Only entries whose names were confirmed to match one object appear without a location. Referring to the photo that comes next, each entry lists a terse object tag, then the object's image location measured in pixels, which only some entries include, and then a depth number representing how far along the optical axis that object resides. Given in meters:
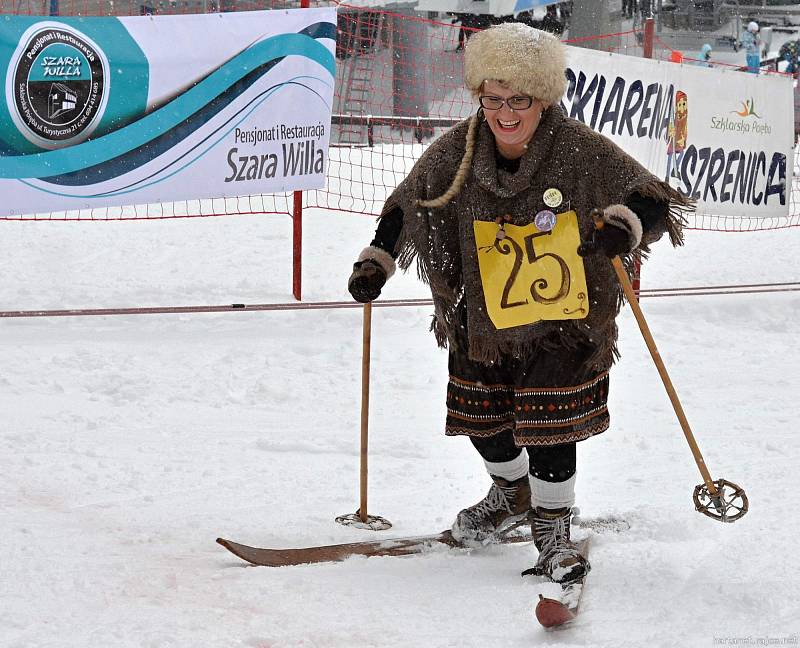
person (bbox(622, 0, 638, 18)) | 42.09
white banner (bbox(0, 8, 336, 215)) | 12.16
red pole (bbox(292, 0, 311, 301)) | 14.38
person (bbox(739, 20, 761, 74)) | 36.05
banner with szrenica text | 14.44
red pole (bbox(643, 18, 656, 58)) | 15.54
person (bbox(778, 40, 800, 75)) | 37.31
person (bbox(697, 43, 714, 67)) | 34.32
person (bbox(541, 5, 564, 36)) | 38.87
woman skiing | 6.39
